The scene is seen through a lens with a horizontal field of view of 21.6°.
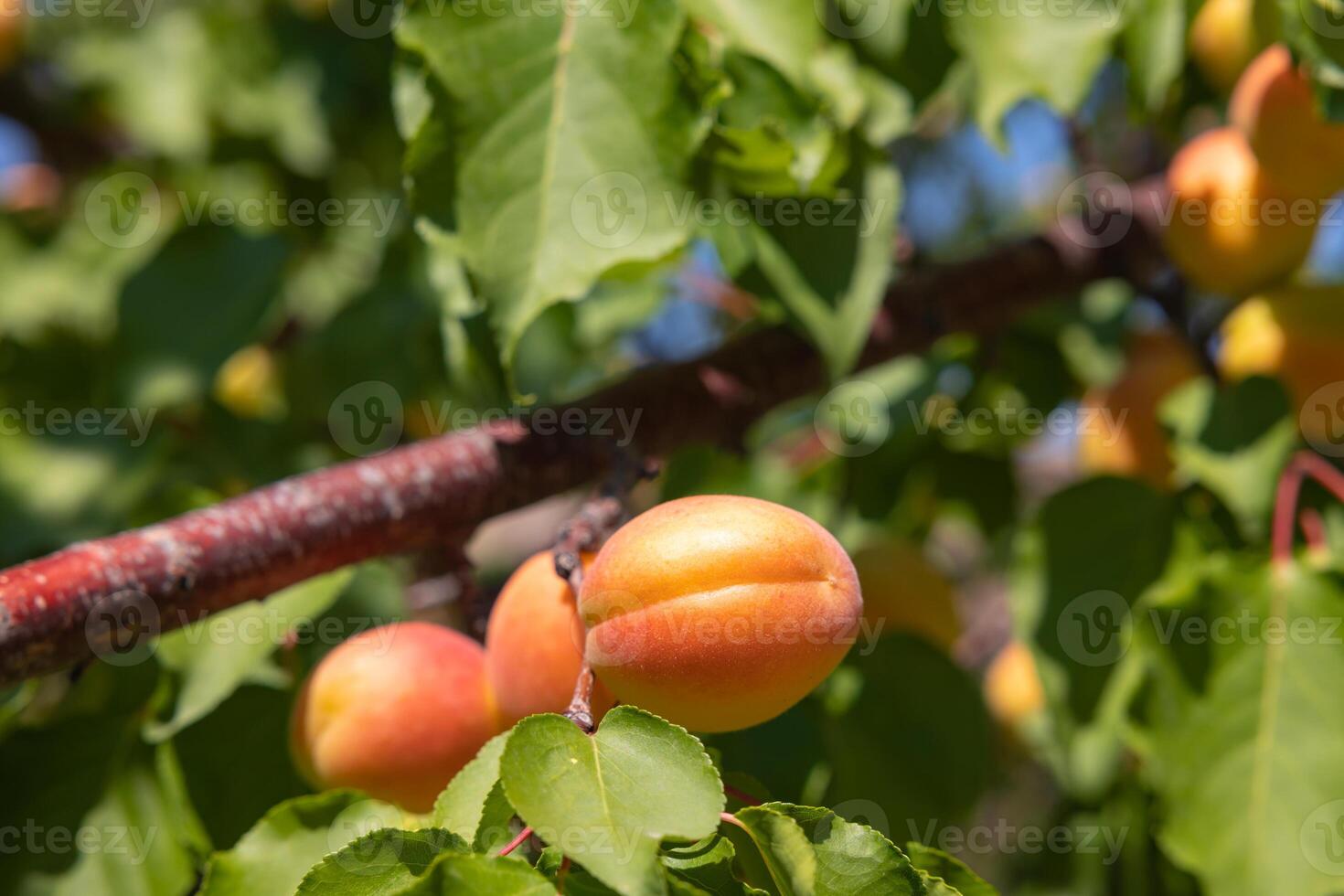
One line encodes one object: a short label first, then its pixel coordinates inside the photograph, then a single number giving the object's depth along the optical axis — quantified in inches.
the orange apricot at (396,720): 27.2
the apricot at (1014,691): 37.4
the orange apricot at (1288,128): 29.8
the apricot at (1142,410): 32.4
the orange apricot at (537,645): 26.4
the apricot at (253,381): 37.7
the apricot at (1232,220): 30.7
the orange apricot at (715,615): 25.3
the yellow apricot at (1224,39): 30.1
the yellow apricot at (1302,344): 31.0
